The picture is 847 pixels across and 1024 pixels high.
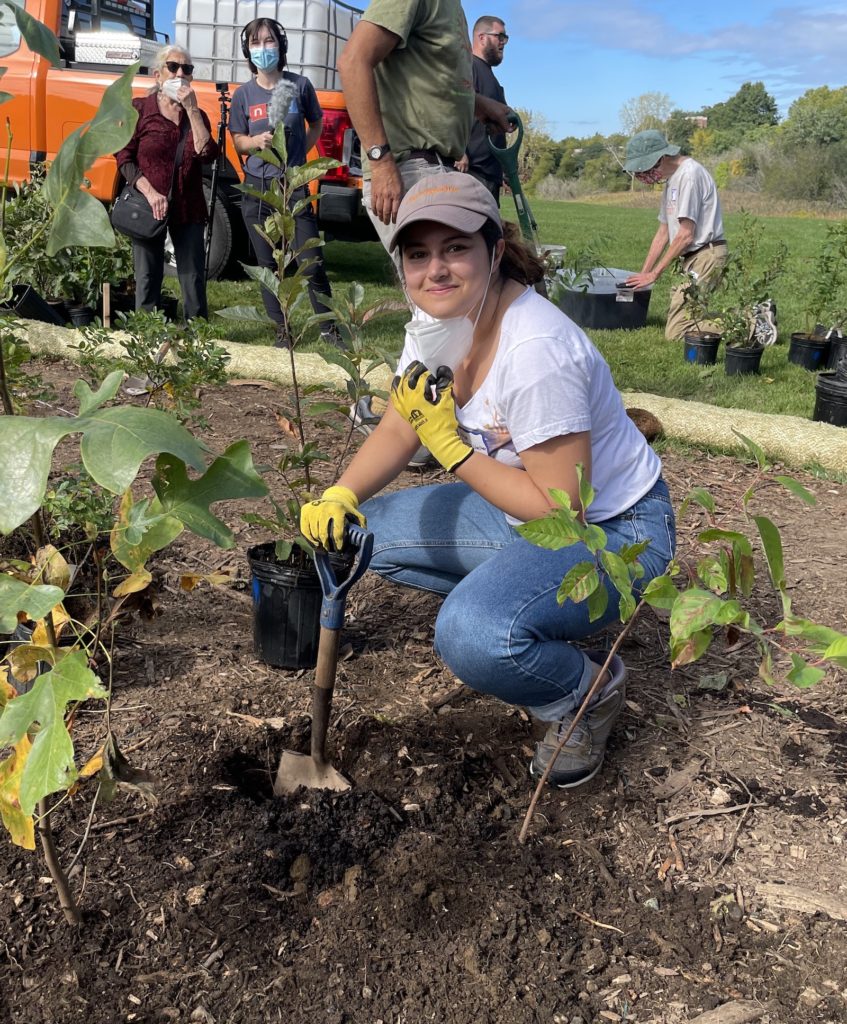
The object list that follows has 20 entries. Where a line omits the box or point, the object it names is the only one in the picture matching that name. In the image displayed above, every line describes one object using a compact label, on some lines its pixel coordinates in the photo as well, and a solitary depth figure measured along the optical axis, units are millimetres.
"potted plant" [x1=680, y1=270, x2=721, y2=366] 6305
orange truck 6758
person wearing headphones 5391
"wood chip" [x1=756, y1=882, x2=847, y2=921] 1810
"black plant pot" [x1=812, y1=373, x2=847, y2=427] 4781
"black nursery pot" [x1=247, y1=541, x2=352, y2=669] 2383
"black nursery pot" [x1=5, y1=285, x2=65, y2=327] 5625
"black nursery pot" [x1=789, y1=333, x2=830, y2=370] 6316
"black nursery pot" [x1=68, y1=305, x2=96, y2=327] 6004
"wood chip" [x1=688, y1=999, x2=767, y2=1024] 1558
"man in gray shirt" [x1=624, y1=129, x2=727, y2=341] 6551
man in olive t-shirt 3293
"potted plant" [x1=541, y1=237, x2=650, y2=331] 7223
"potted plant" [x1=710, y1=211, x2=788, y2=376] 6086
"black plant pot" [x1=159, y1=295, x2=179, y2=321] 6020
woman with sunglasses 5176
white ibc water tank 9609
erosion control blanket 4258
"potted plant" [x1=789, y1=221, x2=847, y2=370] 6234
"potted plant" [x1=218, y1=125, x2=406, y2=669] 2270
